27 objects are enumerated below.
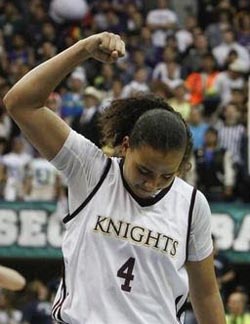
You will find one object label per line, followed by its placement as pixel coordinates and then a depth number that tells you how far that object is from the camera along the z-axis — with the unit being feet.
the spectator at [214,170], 46.06
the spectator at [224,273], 40.88
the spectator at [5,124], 52.75
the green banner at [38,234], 45.78
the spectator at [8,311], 43.06
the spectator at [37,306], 42.08
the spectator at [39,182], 48.14
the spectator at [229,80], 53.72
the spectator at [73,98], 52.69
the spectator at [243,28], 58.80
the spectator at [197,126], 48.32
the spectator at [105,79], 55.77
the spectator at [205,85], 53.36
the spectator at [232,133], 48.21
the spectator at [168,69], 55.88
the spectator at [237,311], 38.27
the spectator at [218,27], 60.80
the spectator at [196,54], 57.21
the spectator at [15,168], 48.24
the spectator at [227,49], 56.99
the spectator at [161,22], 62.39
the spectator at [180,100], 50.26
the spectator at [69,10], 65.26
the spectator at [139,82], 53.48
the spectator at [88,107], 47.75
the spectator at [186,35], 60.03
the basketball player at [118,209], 12.77
